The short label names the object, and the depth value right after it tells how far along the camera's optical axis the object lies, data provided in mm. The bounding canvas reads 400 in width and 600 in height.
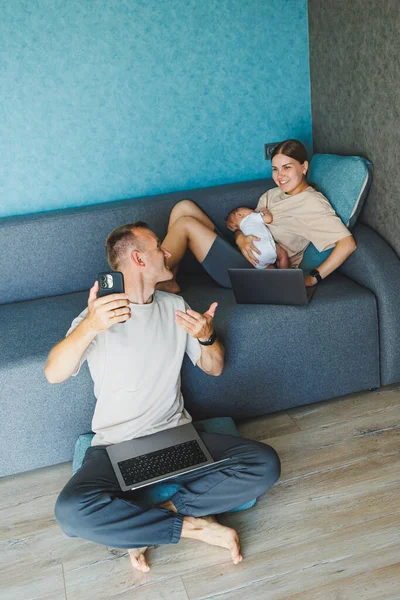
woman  2686
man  1808
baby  2744
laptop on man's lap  1896
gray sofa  2301
